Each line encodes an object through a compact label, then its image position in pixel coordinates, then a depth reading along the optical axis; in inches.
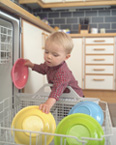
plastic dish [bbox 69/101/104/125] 38.3
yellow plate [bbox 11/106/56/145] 29.1
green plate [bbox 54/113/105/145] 26.4
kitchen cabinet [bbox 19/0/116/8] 120.4
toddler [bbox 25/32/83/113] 45.1
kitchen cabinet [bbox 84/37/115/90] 111.3
